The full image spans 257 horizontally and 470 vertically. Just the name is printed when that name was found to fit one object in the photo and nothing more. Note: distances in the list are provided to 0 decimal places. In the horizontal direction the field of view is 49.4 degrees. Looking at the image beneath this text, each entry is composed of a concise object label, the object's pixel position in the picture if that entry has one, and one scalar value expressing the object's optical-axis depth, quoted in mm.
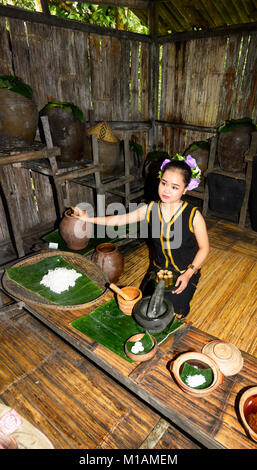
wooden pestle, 2193
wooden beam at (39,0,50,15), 4929
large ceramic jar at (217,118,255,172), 5539
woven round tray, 2479
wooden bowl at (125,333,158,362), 1895
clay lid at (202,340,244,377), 1853
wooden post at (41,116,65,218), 4305
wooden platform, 1701
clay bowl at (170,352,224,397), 1685
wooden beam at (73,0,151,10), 5593
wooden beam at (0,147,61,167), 3965
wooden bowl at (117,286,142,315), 2283
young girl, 2736
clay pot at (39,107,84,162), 4879
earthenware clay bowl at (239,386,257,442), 1580
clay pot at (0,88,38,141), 4129
